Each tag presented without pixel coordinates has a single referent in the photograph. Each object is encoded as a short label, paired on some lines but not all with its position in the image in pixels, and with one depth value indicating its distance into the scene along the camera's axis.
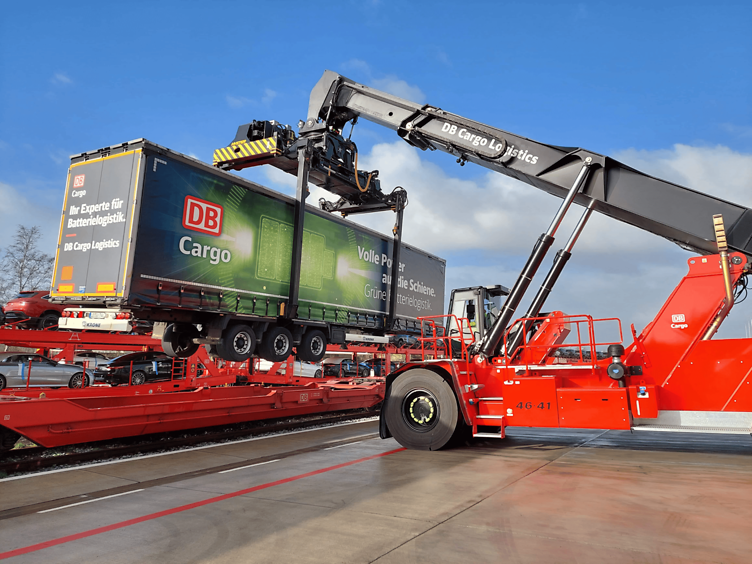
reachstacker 6.41
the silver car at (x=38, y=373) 15.38
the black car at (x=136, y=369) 18.30
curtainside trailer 8.27
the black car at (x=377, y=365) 27.12
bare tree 38.38
